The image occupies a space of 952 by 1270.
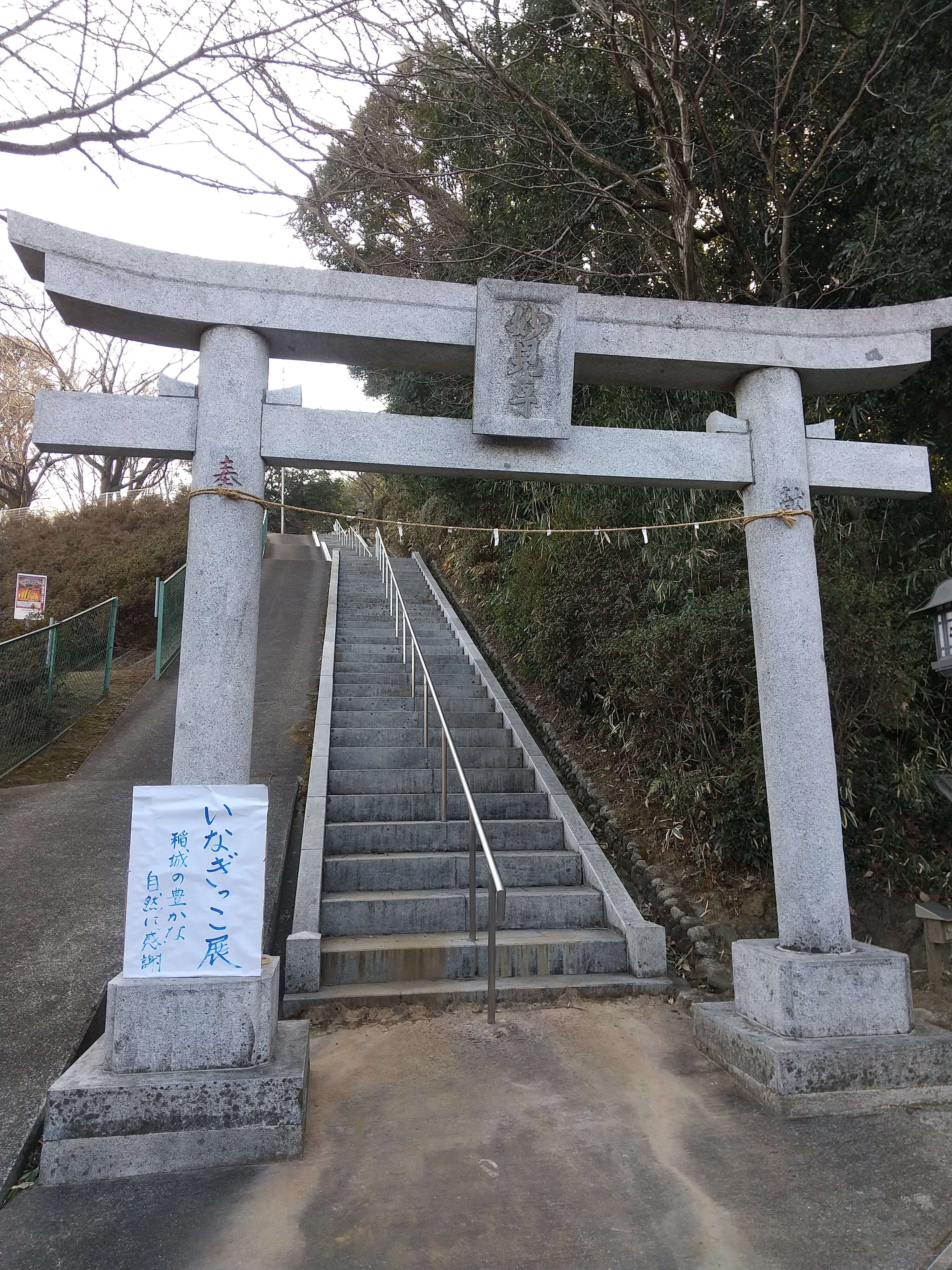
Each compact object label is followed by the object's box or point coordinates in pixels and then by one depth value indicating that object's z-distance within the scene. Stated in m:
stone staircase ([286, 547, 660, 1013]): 4.64
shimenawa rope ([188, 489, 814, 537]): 3.74
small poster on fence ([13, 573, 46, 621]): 11.48
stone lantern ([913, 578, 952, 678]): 3.97
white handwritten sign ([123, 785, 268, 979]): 3.26
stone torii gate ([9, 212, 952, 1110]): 3.58
